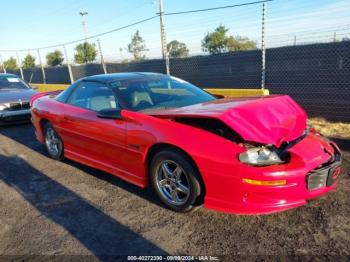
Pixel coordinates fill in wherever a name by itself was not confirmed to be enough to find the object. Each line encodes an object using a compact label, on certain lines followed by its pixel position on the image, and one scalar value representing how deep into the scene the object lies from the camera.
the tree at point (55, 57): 40.78
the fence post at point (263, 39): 7.15
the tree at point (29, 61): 42.75
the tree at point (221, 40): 46.47
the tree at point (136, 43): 51.06
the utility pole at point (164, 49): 9.63
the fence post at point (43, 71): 19.86
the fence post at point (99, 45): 13.13
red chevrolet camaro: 2.88
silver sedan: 8.08
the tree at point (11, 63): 47.29
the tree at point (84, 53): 37.94
